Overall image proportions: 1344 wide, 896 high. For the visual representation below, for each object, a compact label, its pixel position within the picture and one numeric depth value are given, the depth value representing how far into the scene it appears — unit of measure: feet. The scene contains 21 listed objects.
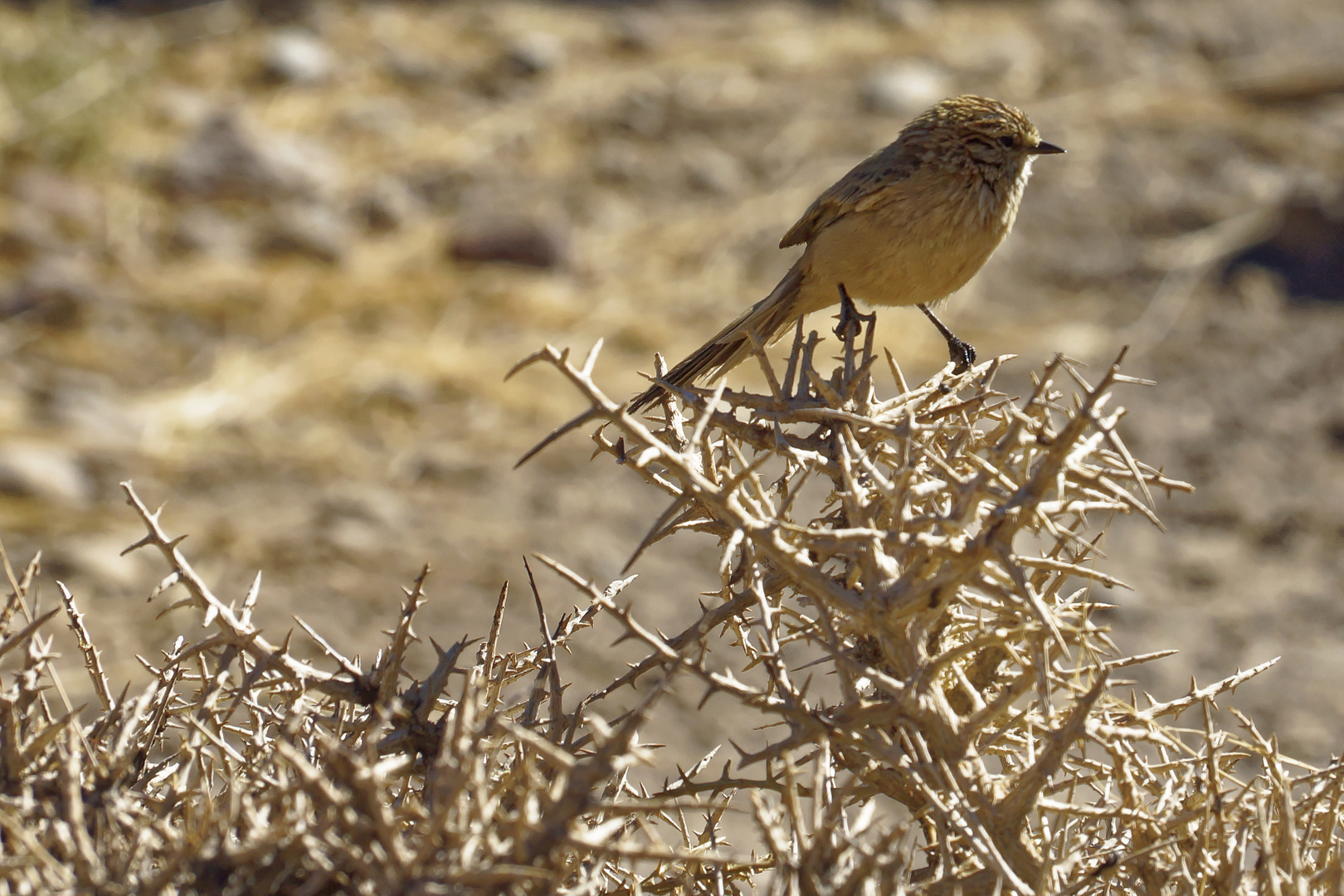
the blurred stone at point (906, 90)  69.82
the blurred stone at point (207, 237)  57.31
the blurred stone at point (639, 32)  77.41
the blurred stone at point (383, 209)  61.11
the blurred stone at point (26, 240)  54.44
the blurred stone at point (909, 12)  78.48
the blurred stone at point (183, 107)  67.15
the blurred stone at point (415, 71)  74.18
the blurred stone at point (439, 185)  63.62
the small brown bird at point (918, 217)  20.40
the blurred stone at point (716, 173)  65.31
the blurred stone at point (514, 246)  57.77
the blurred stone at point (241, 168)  61.36
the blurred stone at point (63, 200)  57.31
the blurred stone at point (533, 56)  74.38
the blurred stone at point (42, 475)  39.22
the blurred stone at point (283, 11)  78.69
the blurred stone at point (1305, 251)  56.03
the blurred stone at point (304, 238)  57.67
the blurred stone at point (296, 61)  72.49
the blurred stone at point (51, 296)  50.49
